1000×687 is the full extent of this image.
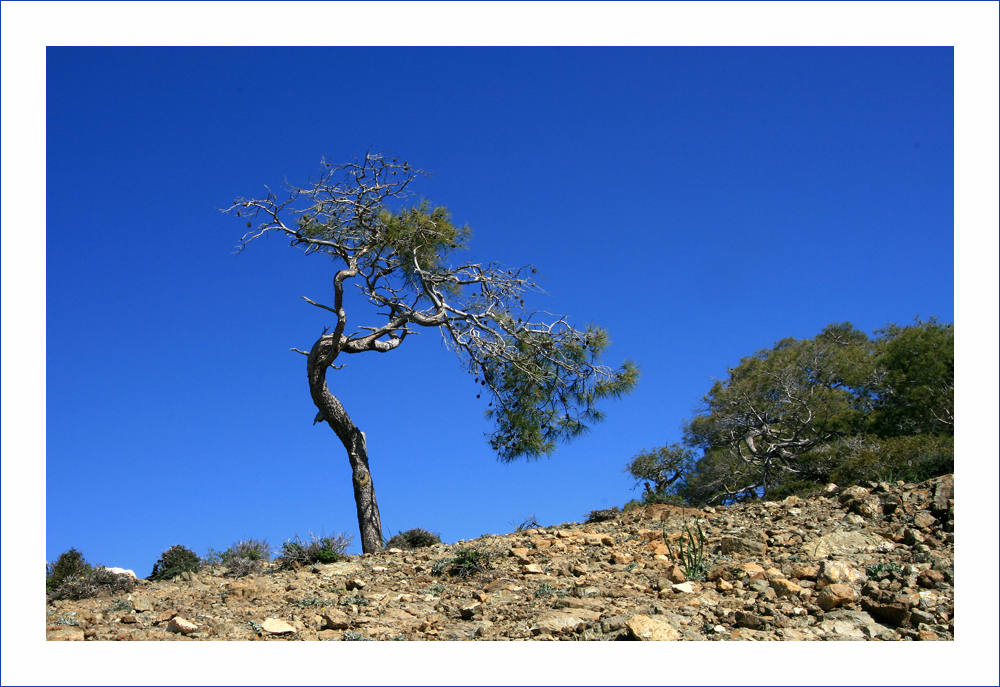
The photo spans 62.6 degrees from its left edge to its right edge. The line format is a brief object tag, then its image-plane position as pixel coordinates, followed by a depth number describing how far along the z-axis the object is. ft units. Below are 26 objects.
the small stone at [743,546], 33.24
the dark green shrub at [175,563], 38.04
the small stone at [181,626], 26.50
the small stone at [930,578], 28.30
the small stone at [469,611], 27.43
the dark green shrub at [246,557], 36.40
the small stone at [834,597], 26.61
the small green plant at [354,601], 29.59
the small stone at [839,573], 28.89
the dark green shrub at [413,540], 41.70
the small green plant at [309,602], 29.91
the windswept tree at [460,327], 44.80
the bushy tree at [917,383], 58.65
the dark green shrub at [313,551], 37.93
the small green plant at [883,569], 29.58
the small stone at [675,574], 30.12
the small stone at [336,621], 26.71
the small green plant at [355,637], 25.21
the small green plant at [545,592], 29.09
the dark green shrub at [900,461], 44.32
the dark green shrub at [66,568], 36.45
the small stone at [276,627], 26.50
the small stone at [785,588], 27.76
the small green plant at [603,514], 42.91
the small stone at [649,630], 23.85
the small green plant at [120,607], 30.08
